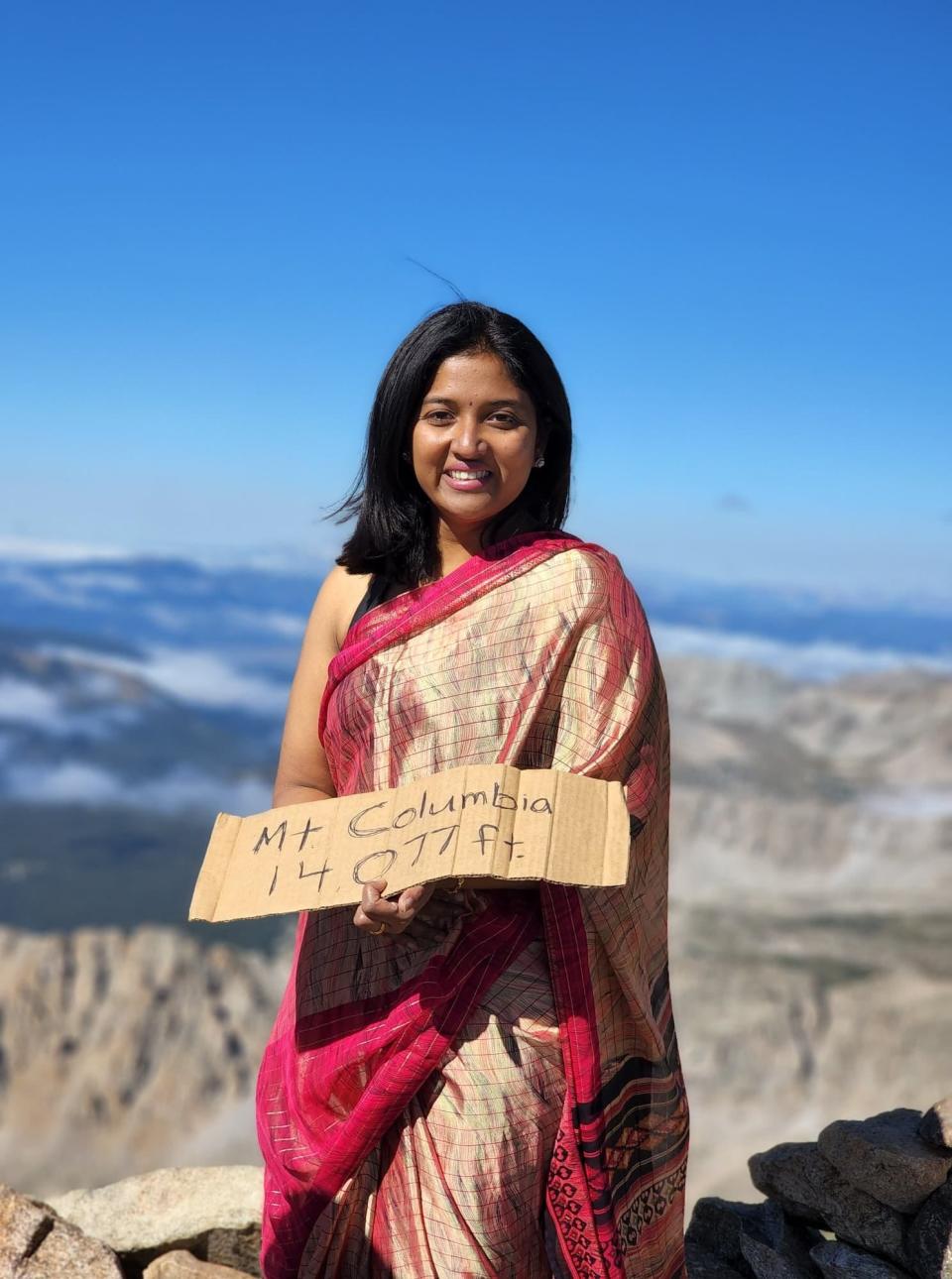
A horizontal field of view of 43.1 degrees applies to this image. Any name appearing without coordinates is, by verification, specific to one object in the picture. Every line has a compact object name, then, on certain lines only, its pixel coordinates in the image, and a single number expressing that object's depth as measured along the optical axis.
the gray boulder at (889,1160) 3.42
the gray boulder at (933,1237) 3.35
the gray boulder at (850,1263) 3.41
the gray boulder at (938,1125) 3.42
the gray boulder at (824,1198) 3.50
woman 2.49
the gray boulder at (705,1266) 3.63
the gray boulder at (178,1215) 3.85
